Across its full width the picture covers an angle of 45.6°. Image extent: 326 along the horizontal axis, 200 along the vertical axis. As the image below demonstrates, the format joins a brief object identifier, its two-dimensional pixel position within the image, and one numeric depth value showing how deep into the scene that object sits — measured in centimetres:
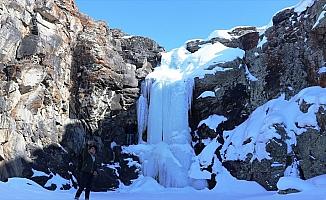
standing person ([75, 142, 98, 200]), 876
